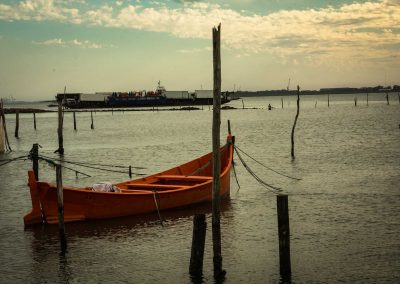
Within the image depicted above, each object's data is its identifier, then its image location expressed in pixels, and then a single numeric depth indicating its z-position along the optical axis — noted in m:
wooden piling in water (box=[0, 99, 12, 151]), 32.49
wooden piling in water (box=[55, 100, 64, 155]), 30.90
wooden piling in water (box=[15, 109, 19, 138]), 44.31
